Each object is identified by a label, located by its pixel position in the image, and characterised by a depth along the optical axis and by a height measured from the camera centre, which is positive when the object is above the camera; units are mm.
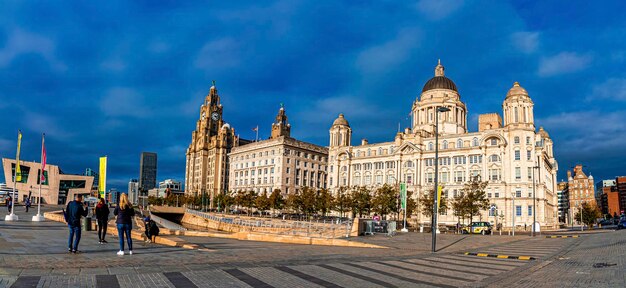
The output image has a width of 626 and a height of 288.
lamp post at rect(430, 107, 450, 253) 23041 -1025
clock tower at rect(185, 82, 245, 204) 162125 +13648
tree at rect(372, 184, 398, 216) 72750 -1867
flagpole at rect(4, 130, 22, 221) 36078 -746
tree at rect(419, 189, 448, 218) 70750 -2117
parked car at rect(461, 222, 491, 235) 55947 -4742
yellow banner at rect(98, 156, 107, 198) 46153 +1061
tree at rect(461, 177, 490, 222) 62344 -1291
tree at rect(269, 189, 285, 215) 95750 -2940
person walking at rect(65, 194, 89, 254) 15461 -1206
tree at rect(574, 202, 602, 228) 84612 -4148
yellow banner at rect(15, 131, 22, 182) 38328 +2556
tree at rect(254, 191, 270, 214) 96125 -3418
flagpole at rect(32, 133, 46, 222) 37531 -2919
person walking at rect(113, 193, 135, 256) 15188 -1197
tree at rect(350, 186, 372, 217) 77312 -2217
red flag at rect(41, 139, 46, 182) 38247 +2104
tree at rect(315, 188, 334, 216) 86438 -2693
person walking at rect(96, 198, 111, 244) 18641 -1293
